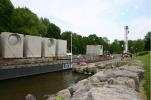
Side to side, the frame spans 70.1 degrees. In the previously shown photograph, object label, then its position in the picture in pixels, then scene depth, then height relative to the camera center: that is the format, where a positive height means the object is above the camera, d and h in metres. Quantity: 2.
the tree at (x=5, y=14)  18.54 +6.41
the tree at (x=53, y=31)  31.75 +5.82
